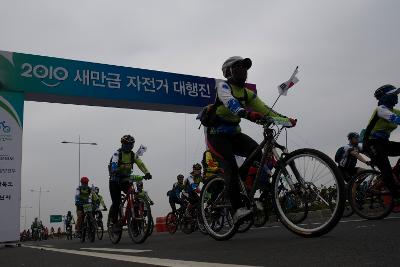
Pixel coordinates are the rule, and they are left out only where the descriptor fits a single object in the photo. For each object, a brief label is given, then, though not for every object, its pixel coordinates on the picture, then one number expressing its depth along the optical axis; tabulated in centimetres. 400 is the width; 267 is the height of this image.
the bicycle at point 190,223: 1173
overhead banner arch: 1173
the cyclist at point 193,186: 1212
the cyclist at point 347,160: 920
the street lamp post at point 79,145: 3370
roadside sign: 7594
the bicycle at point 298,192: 391
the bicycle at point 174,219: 1299
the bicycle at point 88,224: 1195
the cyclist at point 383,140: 681
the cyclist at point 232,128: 492
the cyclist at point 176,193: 1364
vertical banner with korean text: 1148
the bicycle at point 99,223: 1216
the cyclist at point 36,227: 3356
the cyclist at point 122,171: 836
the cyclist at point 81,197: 1380
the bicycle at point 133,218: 765
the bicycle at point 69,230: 2005
